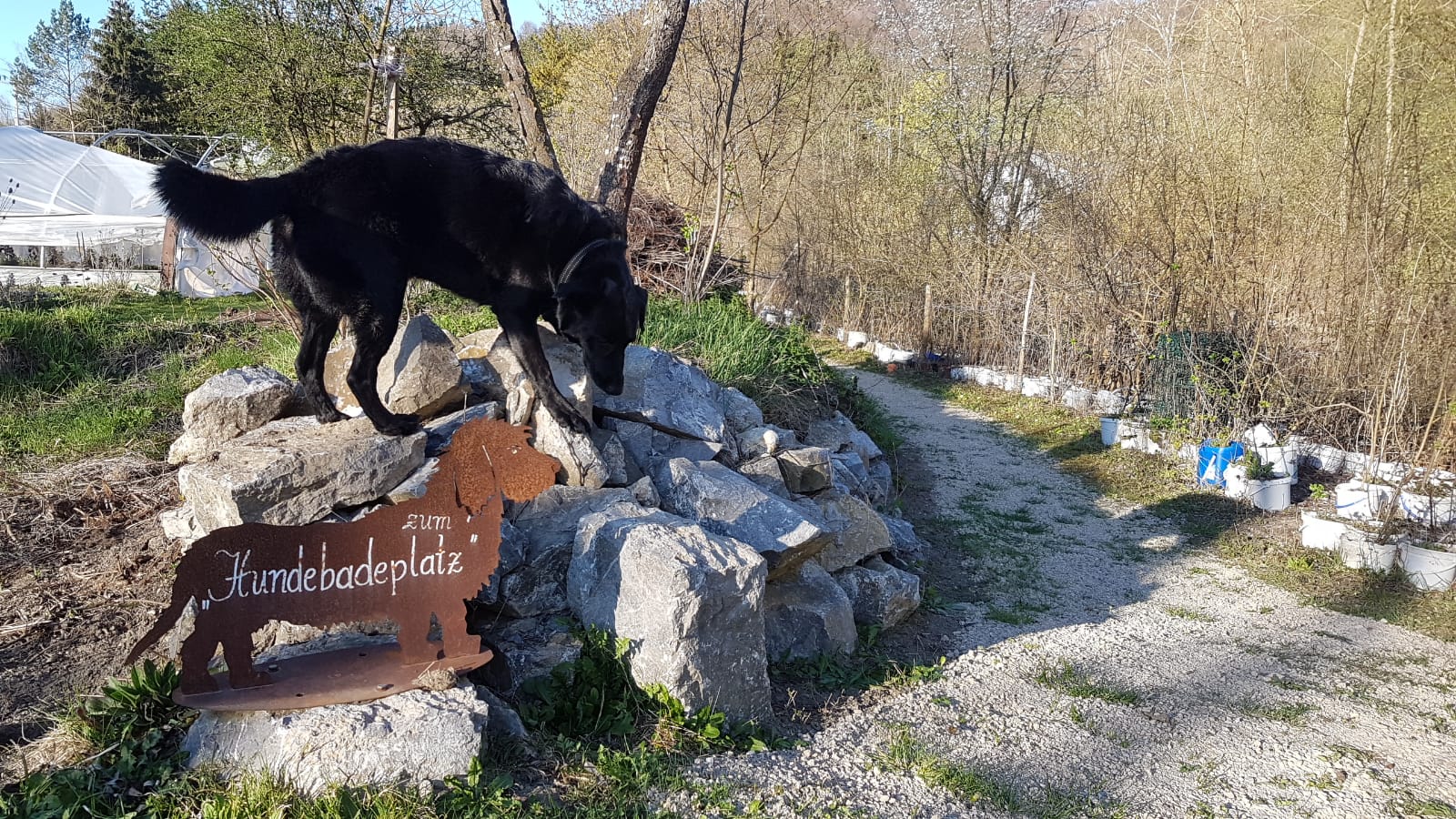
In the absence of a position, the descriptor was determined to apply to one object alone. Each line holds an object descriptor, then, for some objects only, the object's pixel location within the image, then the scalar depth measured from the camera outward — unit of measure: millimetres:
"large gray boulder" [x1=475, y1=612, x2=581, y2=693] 3283
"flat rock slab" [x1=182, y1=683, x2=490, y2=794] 2496
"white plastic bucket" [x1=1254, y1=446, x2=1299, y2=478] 7766
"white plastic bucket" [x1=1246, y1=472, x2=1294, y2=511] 7551
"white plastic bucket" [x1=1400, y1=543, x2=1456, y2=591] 5961
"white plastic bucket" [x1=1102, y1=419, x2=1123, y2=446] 9797
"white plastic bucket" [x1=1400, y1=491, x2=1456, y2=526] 6539
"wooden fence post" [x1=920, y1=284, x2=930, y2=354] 14600
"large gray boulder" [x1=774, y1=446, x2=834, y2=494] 5379
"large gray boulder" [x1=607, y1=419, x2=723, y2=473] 4742
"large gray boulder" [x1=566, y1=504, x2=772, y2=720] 3164
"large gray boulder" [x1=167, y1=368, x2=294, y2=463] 4191
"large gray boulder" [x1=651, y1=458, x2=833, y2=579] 4141
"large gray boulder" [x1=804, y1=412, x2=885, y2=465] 7043
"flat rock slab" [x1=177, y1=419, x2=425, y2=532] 3352
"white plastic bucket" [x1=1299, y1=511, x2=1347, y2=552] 6562
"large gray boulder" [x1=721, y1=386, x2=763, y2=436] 5828
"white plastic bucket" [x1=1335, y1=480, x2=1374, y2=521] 6773
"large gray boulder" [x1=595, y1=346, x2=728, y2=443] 5020
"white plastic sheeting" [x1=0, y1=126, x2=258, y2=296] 13875
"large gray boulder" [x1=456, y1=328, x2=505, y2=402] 4602
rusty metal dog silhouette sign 2676
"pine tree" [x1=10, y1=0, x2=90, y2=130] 31609
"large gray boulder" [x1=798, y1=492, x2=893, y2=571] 4848
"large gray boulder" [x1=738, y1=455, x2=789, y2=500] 5055
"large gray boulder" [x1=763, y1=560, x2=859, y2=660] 4125
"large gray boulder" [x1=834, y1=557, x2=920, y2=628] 4734
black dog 3631
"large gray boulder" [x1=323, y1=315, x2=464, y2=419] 4188
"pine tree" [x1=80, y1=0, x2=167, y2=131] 26469
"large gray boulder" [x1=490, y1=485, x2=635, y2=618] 3557
